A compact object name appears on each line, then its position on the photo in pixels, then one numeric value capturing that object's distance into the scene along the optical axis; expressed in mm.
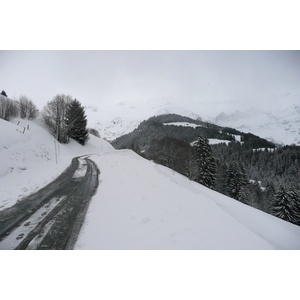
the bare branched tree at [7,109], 22031
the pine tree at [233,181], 33653
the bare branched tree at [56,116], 28812
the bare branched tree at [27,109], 27562
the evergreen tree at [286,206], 26844
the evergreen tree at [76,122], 31911
